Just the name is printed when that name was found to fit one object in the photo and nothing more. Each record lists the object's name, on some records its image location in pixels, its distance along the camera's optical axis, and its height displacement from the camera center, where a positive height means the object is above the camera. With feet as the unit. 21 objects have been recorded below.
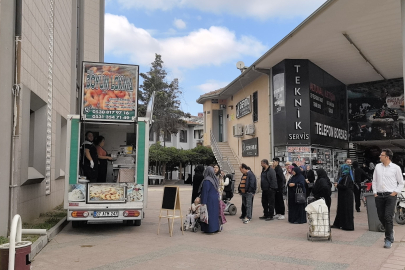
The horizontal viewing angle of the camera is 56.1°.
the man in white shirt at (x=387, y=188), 23.59 -2.09
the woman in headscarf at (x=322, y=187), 30.42 -2.51
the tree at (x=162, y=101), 141.08 +20.94
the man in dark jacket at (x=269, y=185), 36.37 -2.80
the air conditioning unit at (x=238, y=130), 82.99 +5.69
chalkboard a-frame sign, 29.19 -3.29
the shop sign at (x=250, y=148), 75.77 +1.75
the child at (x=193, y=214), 30.40 -4.67
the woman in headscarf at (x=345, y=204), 30.12 -3.84
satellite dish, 95.20 +22.82
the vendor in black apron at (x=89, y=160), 32.30 -0.29
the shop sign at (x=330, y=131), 67.21 +4.56
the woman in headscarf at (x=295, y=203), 34.71 -4.35
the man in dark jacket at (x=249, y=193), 35.12 -3.44
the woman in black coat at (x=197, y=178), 32.32 -1.86
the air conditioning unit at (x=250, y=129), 76.59 +5.42
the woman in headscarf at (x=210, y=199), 29.43 -3.36
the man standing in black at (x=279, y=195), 37.81 -3.92
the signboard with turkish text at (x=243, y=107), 80.84 +10.75
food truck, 28.81 +0.97
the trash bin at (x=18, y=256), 13.08 -3.45
